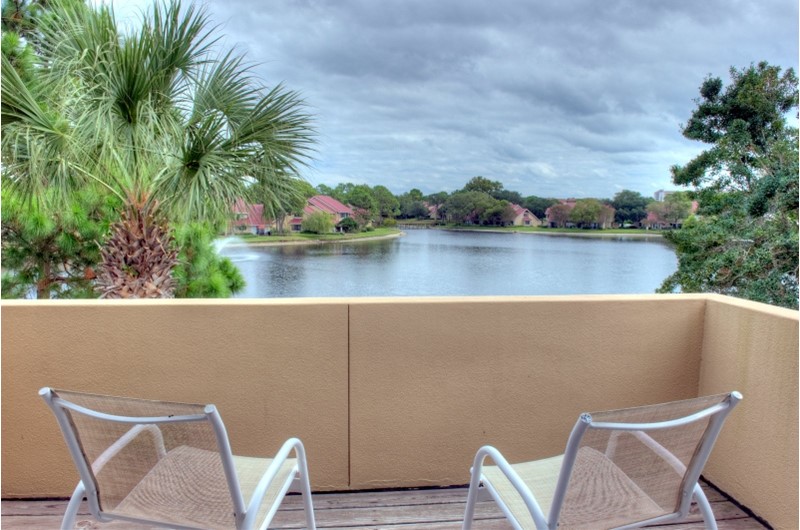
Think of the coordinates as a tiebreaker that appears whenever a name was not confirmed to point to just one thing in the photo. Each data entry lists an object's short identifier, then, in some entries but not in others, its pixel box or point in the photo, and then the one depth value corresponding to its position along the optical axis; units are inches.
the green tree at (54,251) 313.6
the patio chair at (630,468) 39.6
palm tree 161.0
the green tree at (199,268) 334.3
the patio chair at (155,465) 40.0
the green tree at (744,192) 310.5
